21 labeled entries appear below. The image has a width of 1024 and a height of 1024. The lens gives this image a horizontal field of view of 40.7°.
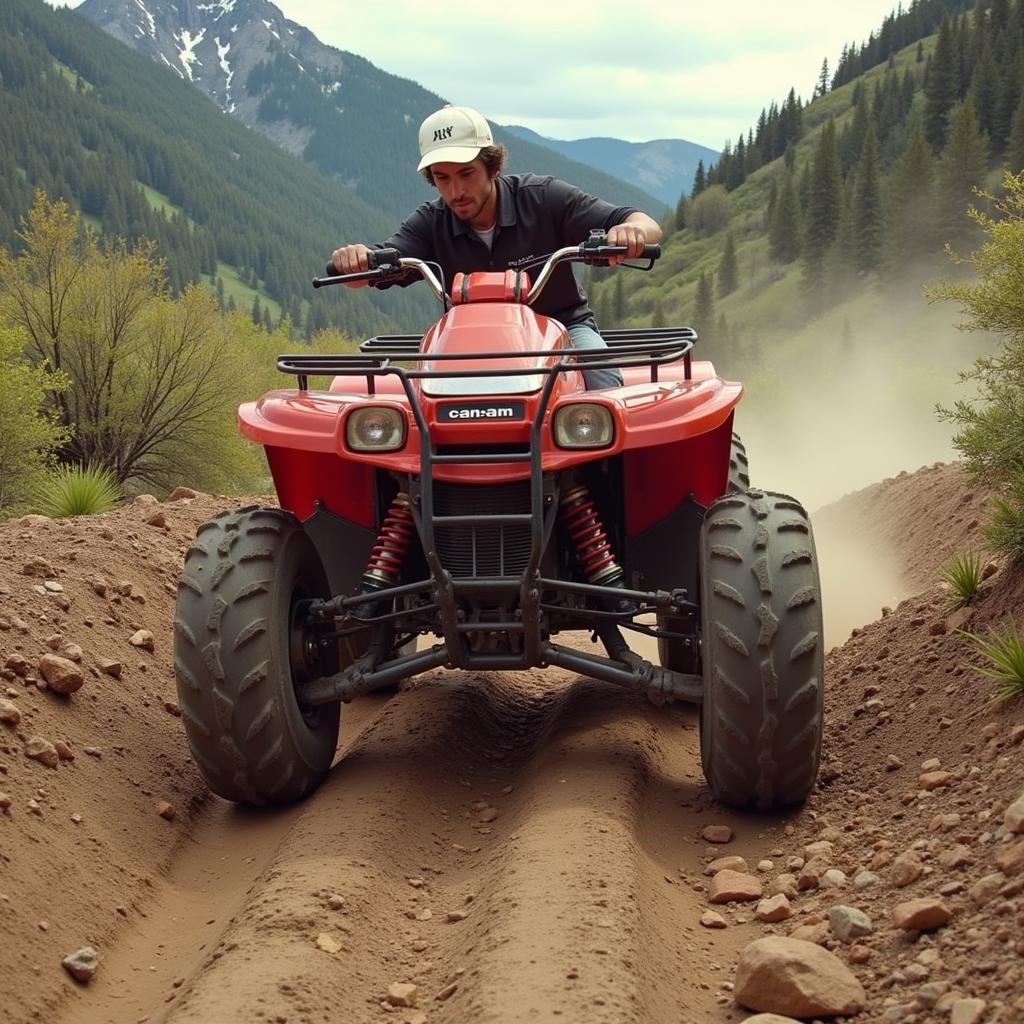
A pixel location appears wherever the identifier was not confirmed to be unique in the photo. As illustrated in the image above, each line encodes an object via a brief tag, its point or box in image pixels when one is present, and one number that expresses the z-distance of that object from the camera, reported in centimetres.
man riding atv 642
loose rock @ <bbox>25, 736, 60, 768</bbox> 538
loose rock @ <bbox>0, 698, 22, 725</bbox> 544
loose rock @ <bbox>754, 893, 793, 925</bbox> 423
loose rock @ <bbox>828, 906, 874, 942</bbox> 383
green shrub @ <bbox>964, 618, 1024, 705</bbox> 501
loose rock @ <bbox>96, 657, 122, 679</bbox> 649
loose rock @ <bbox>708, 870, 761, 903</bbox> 445
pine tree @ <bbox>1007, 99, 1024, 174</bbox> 7606
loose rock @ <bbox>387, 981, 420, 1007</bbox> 378
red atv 496
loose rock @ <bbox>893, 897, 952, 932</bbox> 368
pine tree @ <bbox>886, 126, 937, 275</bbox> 8019
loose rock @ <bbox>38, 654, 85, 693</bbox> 593
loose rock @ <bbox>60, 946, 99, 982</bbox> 426
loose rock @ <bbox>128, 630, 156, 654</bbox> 710
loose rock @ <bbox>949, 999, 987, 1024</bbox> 312
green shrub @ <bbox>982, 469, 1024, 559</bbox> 597
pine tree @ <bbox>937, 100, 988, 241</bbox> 7806
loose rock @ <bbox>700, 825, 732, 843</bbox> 500
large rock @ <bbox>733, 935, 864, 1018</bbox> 346
